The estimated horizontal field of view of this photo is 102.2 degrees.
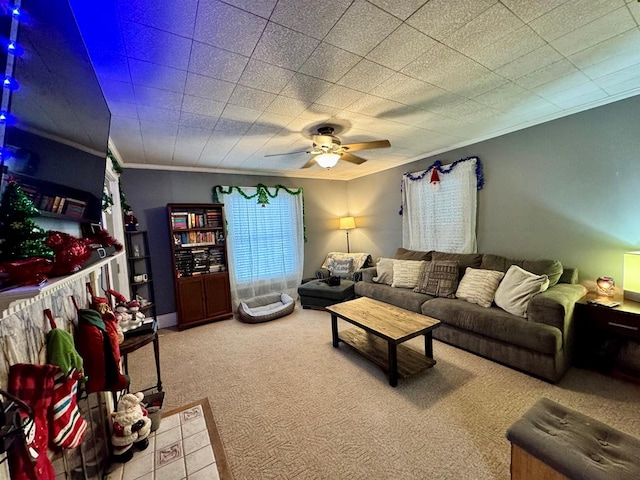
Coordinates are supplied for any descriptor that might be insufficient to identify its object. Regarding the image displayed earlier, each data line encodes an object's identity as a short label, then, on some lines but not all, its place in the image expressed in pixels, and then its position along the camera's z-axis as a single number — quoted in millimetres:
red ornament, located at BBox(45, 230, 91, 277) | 860
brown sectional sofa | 2176
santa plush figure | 1556
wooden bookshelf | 3832
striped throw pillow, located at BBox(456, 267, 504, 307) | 2812
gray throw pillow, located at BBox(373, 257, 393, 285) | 4039
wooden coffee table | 2262
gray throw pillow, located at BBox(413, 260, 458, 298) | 3221
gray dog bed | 3893
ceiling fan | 2613
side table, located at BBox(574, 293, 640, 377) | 2076
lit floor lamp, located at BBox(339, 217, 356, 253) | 5305
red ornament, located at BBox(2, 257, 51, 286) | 679
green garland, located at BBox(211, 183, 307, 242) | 4309
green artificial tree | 725
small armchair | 4871
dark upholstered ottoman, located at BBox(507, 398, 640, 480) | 1054
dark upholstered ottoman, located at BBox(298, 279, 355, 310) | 4160
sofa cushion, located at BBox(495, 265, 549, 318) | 2469
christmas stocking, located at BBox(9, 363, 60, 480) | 742
